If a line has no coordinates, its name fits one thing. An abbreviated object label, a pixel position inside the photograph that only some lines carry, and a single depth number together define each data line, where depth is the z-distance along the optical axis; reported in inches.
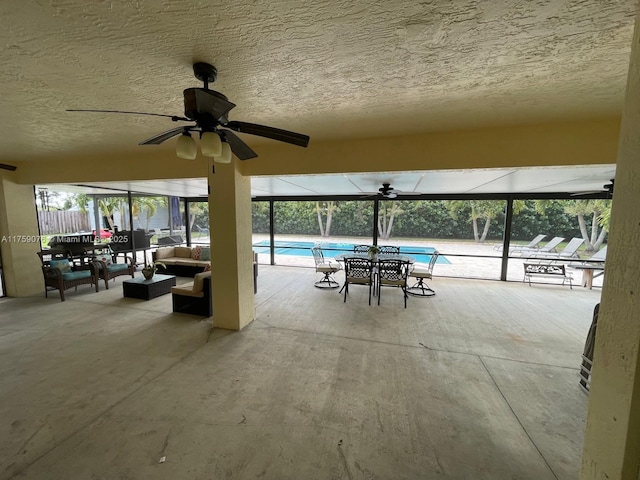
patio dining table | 203.4
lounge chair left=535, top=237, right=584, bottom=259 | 270.5
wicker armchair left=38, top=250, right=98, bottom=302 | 177.8
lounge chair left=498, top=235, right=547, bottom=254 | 310.8
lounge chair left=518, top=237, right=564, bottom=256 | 293.3
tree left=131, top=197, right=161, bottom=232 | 402.0
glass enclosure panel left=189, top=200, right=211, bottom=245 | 367.6
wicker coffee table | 182.2
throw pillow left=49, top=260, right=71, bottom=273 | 181.7
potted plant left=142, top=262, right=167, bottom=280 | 188.5
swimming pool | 327.6
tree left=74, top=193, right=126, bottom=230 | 387.2
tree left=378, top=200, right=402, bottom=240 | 352.5
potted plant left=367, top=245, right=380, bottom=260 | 211.1
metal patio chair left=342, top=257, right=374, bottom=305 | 179.5
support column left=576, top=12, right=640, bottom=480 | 31.3
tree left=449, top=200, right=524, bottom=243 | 384.8
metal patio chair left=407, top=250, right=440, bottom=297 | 198.5
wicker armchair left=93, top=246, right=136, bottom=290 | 205.5
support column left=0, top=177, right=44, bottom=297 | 177.6
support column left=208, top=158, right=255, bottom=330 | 127.5
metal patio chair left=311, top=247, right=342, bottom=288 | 215.9
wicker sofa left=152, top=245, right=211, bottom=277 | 247.9
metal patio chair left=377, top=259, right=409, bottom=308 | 175.3
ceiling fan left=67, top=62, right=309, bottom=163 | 54.7
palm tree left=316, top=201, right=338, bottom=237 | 415.8
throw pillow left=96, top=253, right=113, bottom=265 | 217.9
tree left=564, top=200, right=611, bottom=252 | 305.4
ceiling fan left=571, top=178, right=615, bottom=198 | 177.2
